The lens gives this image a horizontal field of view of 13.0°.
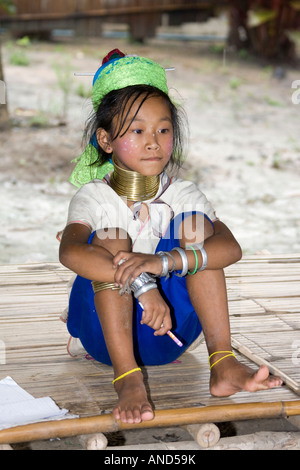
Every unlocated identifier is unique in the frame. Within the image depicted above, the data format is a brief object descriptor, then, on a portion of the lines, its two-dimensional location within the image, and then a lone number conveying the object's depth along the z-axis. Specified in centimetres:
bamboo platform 262
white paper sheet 252
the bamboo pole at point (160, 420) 247
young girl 256
